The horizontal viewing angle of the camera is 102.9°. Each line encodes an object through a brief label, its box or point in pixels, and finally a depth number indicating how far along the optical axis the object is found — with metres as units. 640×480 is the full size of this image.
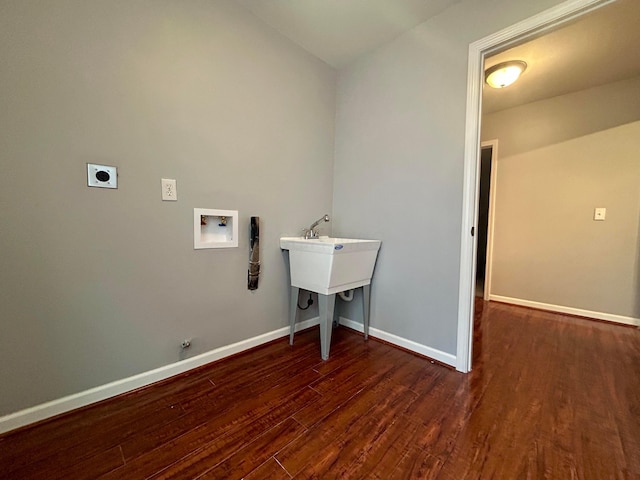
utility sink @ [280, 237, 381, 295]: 1.68
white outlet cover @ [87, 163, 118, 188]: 1.22
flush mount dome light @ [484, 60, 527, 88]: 2.18
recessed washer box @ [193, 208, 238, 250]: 1.58
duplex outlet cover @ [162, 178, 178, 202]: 1.44
